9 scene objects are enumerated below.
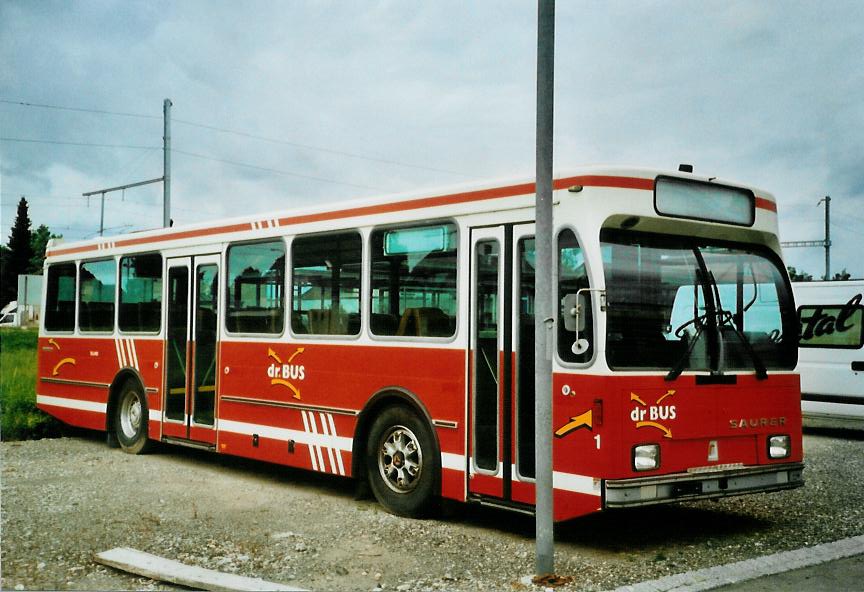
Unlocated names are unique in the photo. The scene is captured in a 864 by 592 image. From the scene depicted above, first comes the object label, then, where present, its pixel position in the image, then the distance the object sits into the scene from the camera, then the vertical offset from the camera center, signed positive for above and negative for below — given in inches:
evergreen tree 2738.7 +279.6
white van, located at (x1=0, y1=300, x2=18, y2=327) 1358.1 +29.0
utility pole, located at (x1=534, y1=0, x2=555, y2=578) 253.6 +9.6
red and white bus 276.2 -2.8
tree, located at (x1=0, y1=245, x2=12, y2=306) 2445.9 +134.1
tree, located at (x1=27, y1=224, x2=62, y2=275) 3275.1 +362.7
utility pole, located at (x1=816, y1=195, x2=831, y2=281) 1799.1 +207.0
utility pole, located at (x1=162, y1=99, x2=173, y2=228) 1060.5 +180.7
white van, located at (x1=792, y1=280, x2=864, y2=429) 596.7 -8.9
